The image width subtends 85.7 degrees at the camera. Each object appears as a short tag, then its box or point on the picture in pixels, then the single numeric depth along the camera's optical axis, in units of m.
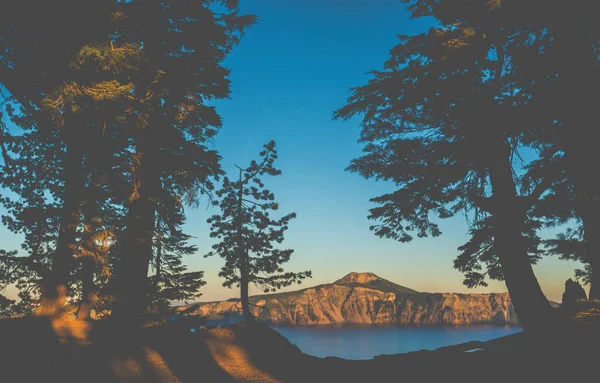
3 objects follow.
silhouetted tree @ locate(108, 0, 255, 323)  10.81
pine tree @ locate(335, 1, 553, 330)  9.54
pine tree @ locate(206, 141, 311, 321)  23.22
